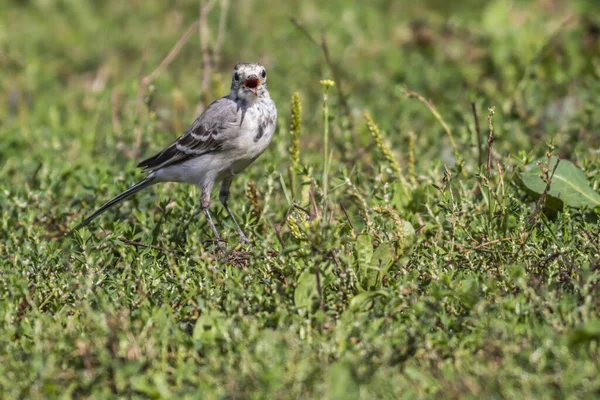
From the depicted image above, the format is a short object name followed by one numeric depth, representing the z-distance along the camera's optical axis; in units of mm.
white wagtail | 11875
